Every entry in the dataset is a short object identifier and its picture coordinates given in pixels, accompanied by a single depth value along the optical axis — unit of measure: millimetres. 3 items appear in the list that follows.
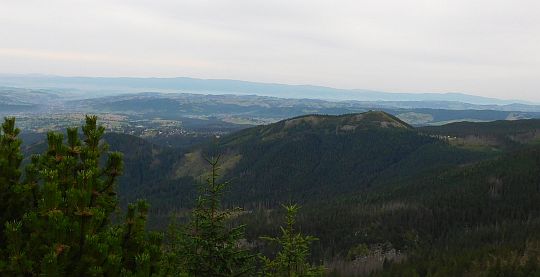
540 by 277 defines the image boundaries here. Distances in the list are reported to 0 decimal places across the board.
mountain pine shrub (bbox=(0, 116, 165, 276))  14266
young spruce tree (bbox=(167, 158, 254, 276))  26125
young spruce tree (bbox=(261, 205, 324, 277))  24547
